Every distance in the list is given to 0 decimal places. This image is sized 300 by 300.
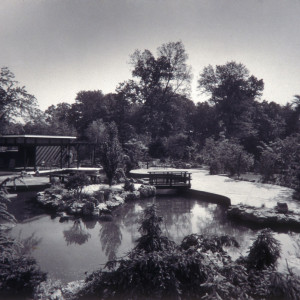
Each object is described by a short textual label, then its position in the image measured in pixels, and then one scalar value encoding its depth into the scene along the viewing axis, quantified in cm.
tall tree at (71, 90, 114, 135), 4231
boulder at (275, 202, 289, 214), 1050
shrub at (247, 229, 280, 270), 537
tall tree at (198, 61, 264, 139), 4116
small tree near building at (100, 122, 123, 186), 1628
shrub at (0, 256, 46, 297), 470
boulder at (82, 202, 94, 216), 1169
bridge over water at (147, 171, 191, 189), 1655
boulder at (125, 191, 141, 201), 1510
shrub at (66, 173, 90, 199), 1362
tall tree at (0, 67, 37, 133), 3141
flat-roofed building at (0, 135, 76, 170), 2146
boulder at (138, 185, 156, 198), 1584
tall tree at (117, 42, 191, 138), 3944
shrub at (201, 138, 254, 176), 2075
